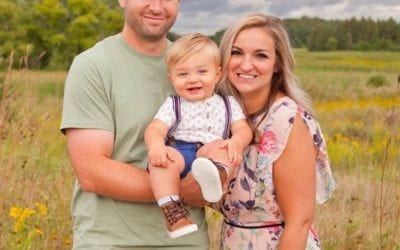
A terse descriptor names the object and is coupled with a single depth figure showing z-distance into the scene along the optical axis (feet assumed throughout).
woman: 9.24
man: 8.91
